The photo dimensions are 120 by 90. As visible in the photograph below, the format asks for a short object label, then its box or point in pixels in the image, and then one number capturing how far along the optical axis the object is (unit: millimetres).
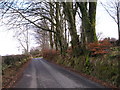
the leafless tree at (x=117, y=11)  19828
